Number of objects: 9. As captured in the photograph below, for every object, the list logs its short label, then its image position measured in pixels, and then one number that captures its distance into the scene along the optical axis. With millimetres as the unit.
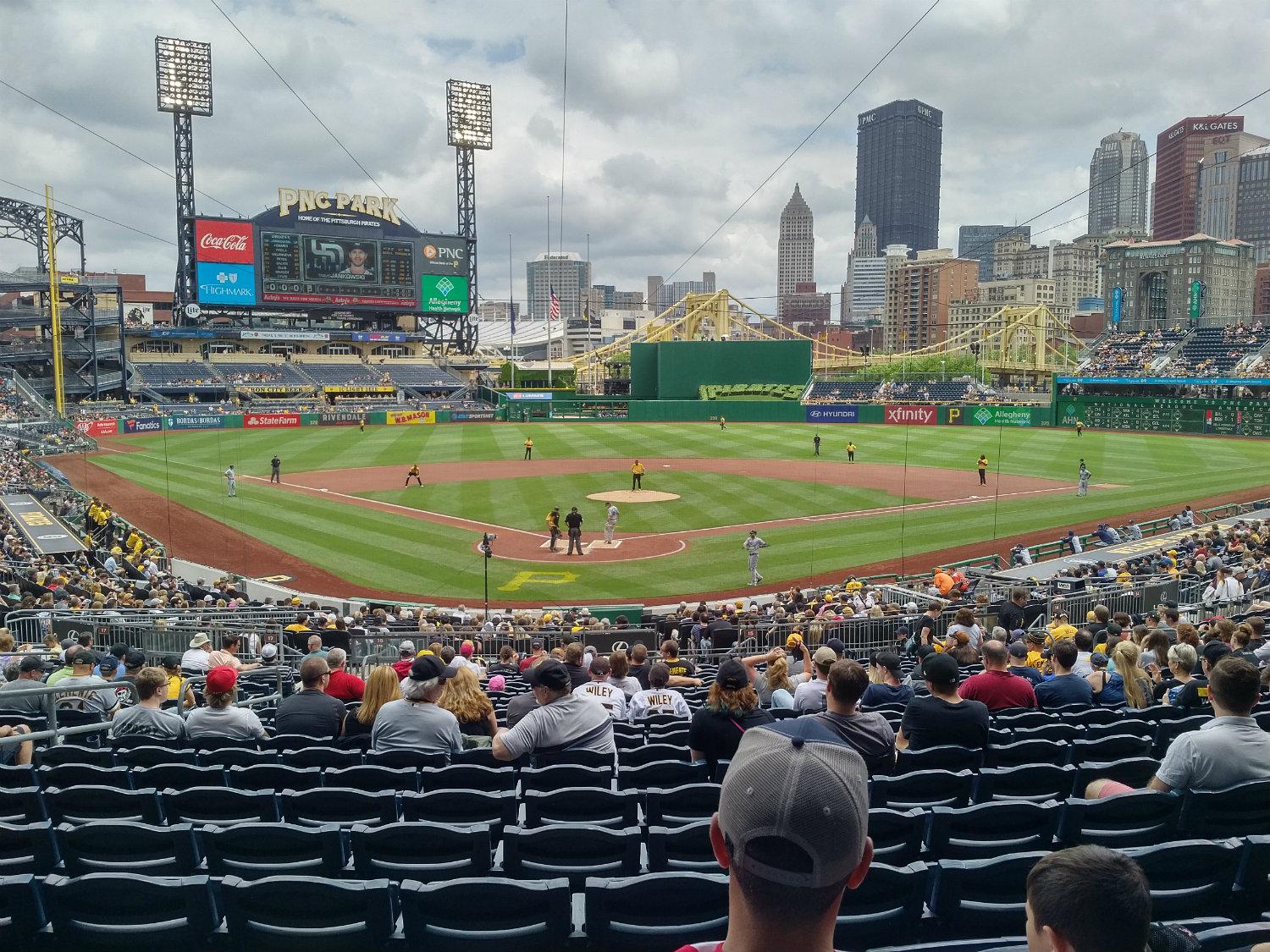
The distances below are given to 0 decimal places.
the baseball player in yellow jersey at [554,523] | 27656
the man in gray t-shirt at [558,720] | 6695
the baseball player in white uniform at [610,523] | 28453
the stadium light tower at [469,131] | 104688
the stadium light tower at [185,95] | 88750
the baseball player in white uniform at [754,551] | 24250
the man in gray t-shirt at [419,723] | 7023
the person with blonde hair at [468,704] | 7516
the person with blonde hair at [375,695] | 7715
